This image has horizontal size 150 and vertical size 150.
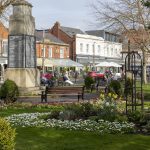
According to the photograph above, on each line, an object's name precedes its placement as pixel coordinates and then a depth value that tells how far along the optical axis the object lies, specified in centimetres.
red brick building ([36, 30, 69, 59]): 7256
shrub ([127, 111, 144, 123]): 1291
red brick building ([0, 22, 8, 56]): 6341
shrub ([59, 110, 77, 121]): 1368
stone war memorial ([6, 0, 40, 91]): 2520
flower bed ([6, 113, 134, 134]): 1199
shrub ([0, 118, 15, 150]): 645
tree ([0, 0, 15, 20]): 3709
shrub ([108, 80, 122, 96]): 2421
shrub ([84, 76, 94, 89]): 3228
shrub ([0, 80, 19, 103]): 2055
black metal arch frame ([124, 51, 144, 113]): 1518
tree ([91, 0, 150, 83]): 4203
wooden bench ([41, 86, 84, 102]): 2229
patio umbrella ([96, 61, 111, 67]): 5968
